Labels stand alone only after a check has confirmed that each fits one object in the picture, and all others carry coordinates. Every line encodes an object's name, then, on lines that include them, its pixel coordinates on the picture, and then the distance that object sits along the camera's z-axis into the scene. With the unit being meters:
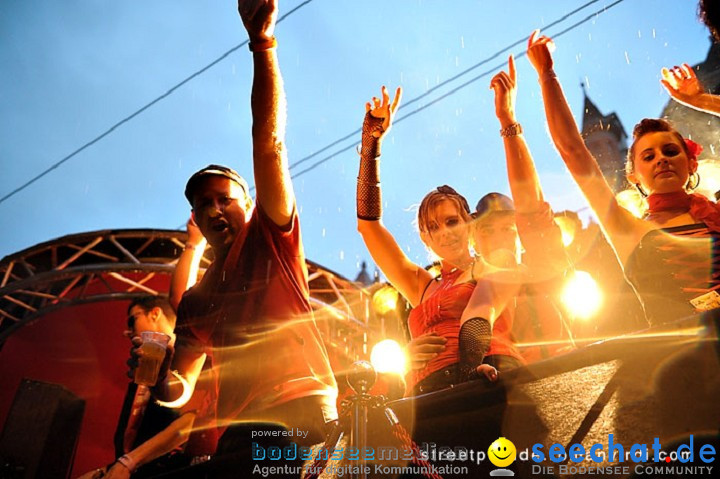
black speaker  9.49
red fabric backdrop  10.52
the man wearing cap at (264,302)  2.02
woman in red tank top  3.07
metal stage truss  9.05
